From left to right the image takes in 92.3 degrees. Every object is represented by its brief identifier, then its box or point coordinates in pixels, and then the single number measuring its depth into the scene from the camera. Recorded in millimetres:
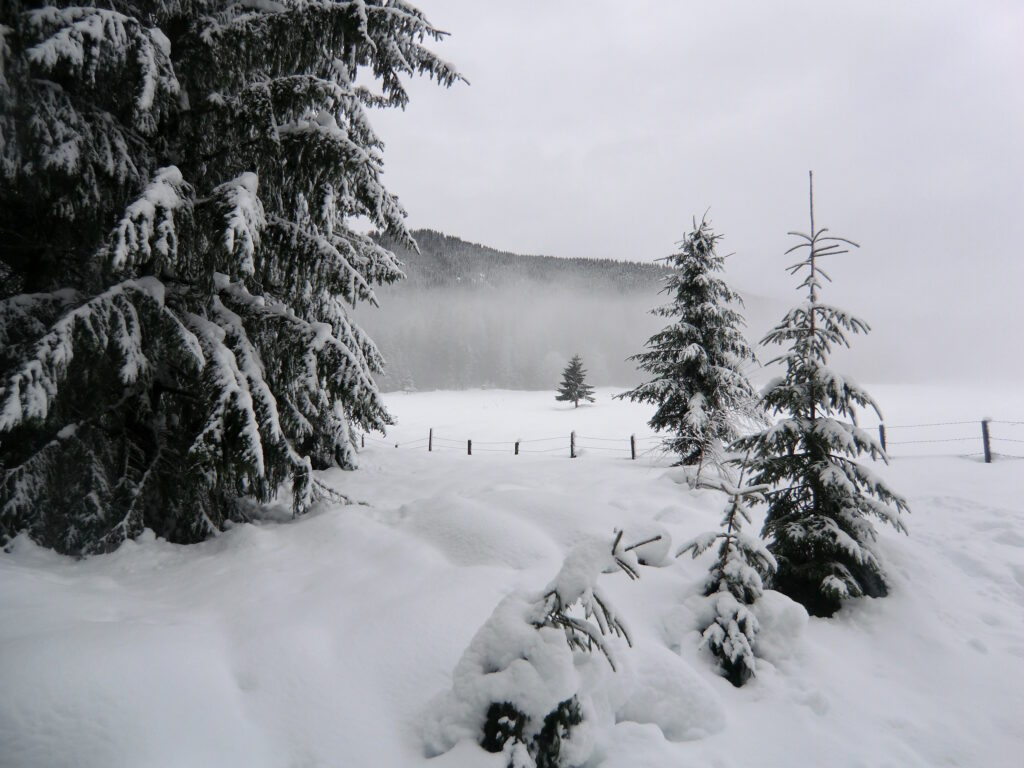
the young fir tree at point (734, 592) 3844
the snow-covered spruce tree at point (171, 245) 4098
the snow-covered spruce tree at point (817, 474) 5055
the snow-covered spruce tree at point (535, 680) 2516
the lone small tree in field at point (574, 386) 45875
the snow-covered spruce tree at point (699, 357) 13356
